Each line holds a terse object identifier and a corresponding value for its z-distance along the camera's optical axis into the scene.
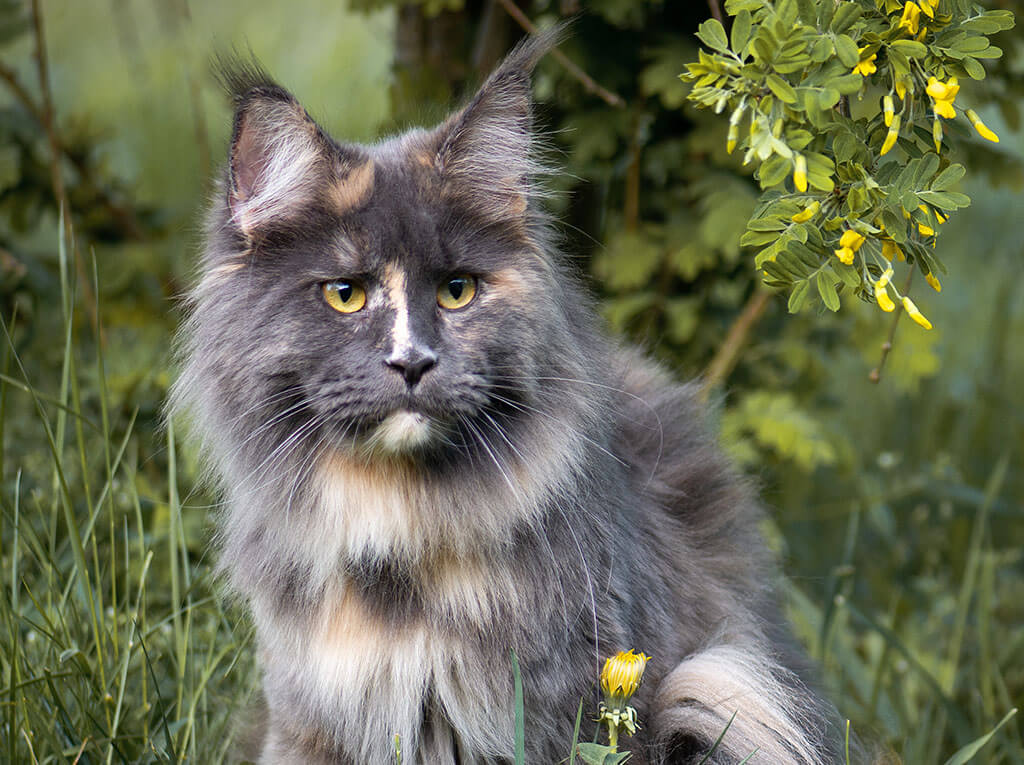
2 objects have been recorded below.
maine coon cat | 2.97
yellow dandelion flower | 2.91
